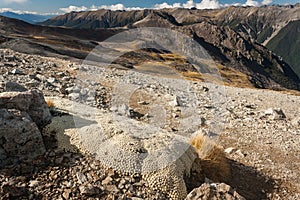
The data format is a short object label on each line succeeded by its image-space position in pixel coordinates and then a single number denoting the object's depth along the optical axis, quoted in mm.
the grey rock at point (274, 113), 19516
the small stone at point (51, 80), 19866
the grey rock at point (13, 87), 12133
